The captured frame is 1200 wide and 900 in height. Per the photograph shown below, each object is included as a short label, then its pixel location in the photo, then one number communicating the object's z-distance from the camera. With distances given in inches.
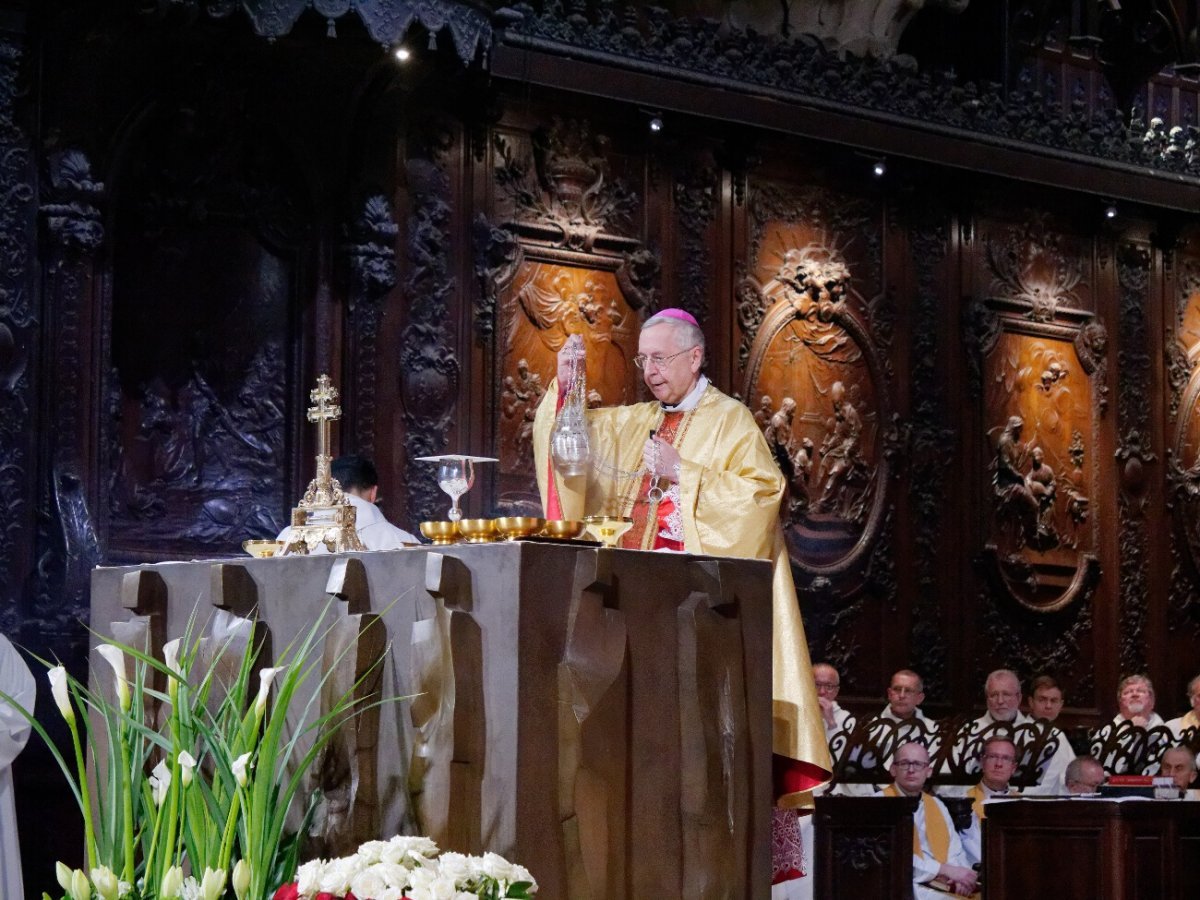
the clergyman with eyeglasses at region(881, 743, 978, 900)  374.0
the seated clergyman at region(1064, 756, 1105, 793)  398.0
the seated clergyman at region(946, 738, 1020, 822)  396.2
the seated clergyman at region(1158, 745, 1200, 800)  421.1
